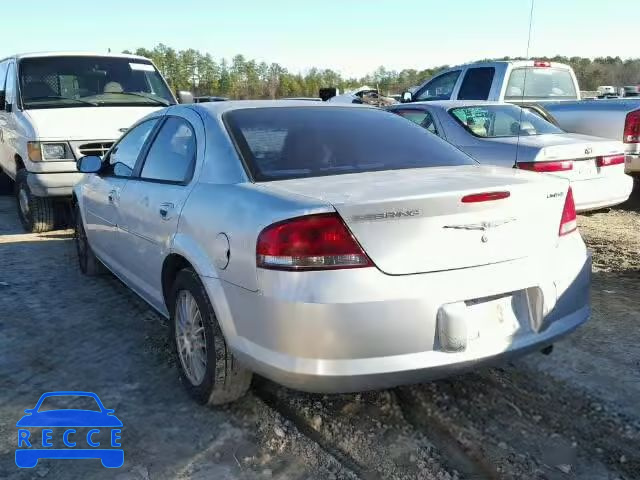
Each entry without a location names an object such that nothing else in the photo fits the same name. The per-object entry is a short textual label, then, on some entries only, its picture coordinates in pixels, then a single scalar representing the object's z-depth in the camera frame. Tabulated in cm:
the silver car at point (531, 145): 606
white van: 688
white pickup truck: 763
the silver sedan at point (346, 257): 248
